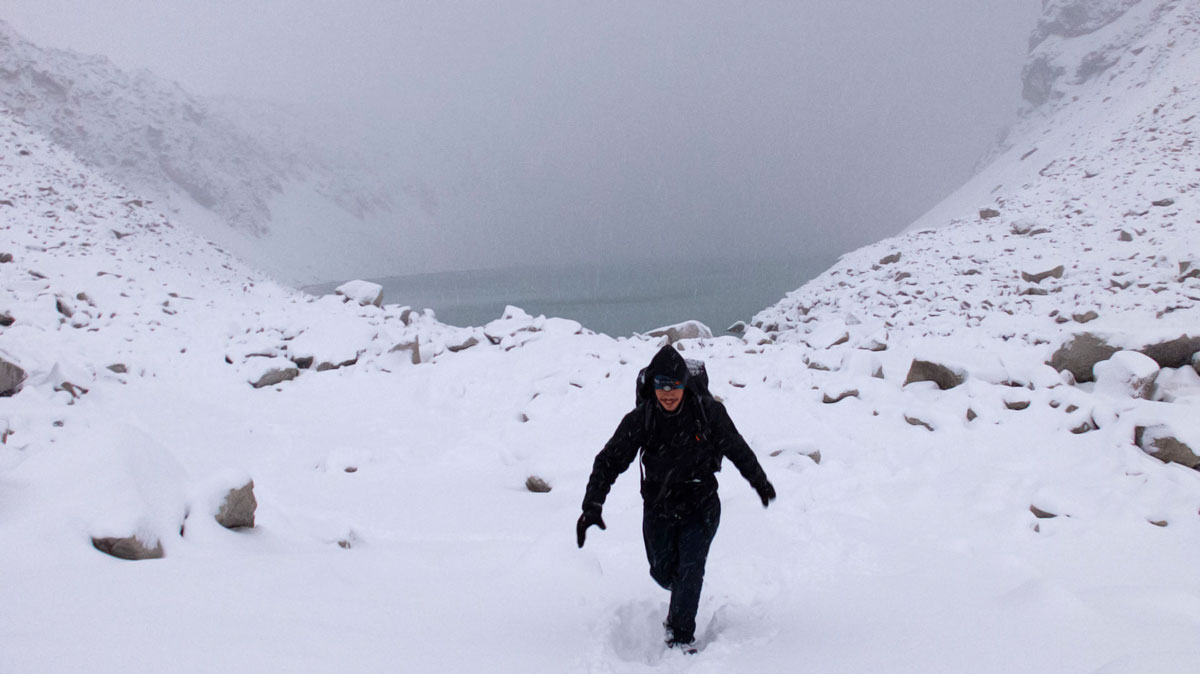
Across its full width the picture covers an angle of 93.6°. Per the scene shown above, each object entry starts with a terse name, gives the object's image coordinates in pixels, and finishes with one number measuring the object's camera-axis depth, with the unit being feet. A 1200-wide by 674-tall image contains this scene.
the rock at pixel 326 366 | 40.65
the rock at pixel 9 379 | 25.44
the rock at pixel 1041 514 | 17.16
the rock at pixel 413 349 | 41.37
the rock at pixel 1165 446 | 18.40
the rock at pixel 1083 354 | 27.27
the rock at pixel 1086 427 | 21.91
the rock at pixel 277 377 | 38.40
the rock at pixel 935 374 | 28.04
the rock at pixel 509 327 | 45.42
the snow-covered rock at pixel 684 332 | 49.67
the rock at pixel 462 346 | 43.91
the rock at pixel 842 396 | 28.58
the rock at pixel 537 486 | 22.76
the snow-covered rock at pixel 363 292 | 56.18
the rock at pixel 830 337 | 41.68
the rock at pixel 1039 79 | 189.81
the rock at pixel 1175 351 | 24.91
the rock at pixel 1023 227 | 71.72
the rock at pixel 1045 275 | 53.78
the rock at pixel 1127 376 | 24.12
